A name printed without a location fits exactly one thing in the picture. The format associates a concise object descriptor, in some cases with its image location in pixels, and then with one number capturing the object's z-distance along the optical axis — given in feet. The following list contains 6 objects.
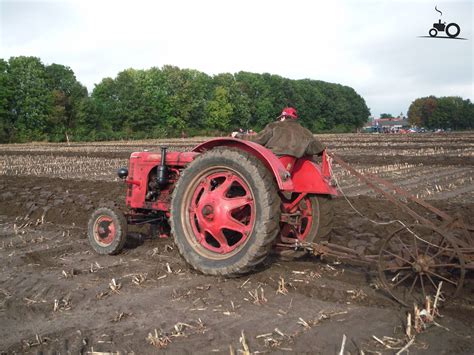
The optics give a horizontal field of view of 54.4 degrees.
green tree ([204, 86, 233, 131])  222.48
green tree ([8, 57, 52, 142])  163.84
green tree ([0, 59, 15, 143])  156.66
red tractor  13.56
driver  14.71
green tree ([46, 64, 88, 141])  170.60
